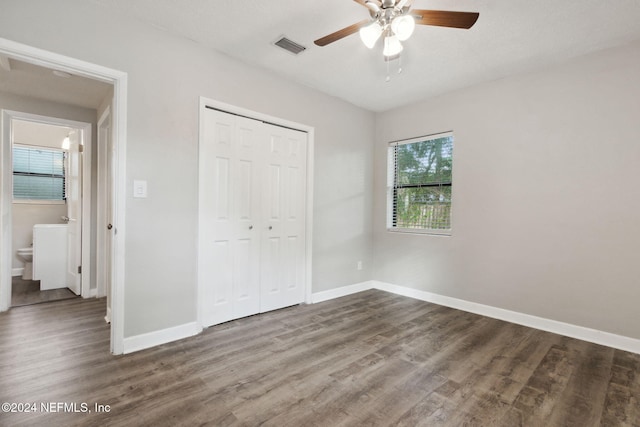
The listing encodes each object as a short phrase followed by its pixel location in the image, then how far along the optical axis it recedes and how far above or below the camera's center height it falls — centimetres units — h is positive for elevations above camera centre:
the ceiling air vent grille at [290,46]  265 +145
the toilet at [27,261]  447 -95
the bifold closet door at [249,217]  286 -14
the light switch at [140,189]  241 +10
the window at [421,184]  377 +32
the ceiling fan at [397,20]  175 +115
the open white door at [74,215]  387 -20
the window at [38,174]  494 +42
